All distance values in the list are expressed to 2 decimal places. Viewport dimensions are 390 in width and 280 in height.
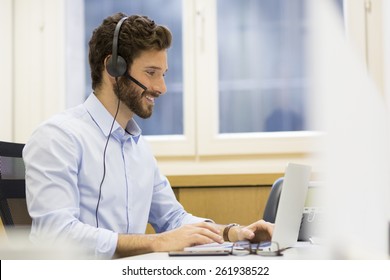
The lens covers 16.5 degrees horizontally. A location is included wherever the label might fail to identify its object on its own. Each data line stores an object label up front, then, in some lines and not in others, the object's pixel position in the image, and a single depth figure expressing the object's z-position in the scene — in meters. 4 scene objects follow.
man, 3.35
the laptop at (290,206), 3.18
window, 4.61
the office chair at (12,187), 3.54
